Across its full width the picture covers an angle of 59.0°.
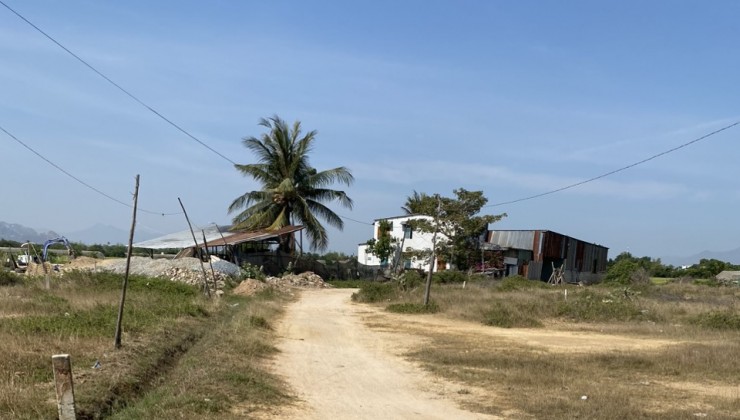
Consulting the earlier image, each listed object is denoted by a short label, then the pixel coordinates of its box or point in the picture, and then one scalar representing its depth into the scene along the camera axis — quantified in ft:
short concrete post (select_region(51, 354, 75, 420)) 23.08
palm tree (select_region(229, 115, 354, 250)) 146.20
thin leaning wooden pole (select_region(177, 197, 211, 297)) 85.67
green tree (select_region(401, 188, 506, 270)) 150.10
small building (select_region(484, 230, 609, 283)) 170.50
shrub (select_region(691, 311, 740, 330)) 66.95
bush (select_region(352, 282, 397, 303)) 97.71
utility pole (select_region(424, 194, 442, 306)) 82.99
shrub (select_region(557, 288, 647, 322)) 76.23
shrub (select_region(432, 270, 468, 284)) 135.54
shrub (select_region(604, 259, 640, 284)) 180.77
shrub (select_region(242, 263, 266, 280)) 117.91
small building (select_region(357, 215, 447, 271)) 161.89
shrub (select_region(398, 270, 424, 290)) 111.45
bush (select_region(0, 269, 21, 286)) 83.51
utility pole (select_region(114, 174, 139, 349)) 40.75
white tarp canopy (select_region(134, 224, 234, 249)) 134.10
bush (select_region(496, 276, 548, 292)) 113.19
